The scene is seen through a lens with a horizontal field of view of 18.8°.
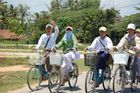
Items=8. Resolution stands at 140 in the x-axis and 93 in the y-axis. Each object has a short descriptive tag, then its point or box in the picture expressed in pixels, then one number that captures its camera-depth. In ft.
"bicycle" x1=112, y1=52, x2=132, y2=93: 37.73
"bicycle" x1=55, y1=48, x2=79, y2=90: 43.23
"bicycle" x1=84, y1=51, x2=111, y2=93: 39.50
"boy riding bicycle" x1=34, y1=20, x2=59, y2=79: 44.26
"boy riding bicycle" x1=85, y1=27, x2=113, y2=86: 40.22
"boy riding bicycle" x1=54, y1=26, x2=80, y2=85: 42.63
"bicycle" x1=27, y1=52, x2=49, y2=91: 43.52
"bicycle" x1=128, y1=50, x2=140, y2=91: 39.09
